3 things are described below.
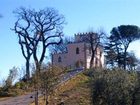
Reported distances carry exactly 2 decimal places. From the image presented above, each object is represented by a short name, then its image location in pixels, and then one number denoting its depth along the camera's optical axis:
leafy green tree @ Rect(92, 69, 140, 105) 25.51
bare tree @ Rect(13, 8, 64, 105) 47.76
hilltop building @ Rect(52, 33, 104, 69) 57.42
